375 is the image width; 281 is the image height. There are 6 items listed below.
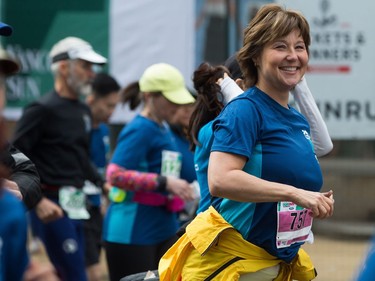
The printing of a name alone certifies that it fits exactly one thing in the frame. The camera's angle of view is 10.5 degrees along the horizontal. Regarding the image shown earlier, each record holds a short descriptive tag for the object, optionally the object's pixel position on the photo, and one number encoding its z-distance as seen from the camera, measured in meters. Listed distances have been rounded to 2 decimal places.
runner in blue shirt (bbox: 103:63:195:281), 12.35
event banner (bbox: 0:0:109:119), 19.89
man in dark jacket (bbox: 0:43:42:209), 8.01
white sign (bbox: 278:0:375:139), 19.36
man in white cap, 13.53
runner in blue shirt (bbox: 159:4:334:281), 7.46
